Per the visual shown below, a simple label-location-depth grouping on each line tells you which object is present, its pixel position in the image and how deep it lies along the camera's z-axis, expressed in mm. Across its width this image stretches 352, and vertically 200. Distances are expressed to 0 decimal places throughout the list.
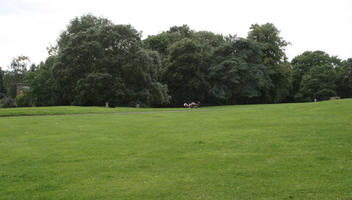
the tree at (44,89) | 54478
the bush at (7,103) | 68438
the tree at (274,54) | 69000
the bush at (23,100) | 64387
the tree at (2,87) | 99400
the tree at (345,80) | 81812
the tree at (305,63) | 88938
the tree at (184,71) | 61250
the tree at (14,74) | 90312
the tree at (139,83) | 47594
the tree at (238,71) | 62062
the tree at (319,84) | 78750
